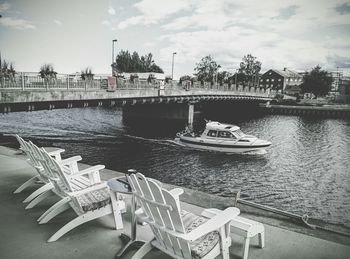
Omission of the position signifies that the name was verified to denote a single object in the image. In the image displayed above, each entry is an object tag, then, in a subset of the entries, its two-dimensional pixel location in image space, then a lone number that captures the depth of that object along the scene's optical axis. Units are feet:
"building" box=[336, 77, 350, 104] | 281.33
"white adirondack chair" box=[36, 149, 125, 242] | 14.78
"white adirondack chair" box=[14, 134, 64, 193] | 19.01
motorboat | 80.23
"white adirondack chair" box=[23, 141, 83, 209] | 17.93
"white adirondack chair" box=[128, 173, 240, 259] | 10.42
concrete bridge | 55.83
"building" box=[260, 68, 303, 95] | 463.83
